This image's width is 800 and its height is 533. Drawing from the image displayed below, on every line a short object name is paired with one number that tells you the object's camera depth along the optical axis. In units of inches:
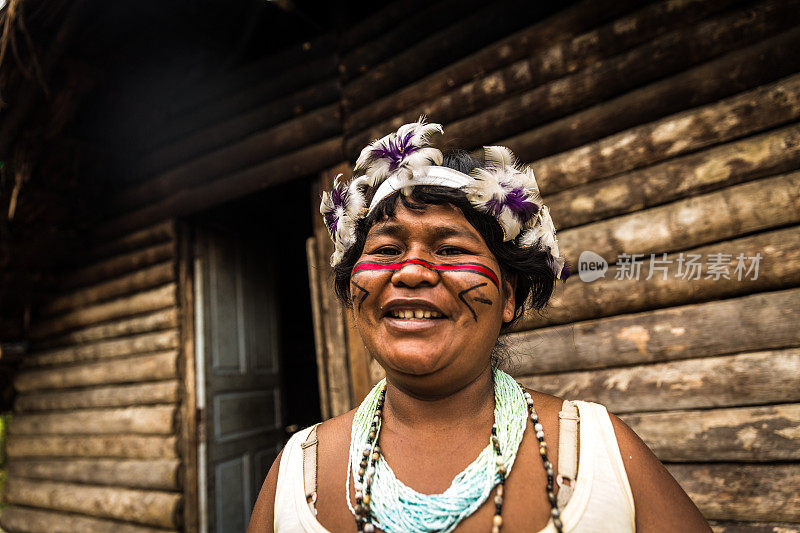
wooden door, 70.4
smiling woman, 25.0
